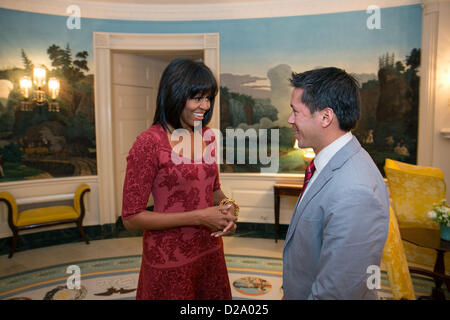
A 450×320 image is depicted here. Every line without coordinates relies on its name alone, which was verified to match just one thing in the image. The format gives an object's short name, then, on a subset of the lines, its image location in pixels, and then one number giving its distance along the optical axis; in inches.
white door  243.7
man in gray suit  44.1
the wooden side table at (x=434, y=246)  126.3
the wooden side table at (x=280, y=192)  205.6
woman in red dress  61.4
